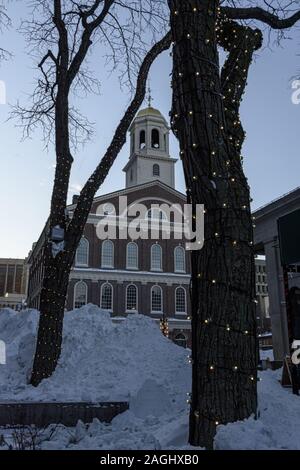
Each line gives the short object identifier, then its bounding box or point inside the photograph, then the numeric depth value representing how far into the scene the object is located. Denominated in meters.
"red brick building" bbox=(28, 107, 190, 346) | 37.78
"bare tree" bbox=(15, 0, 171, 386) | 7.60
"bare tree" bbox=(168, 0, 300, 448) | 3.86
